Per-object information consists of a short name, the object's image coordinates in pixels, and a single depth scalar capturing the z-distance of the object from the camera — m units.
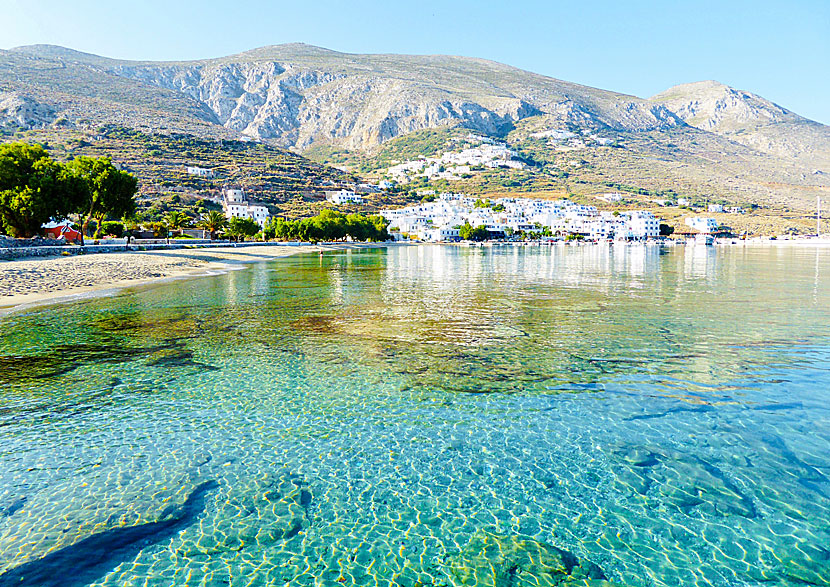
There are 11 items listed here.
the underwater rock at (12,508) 6.29
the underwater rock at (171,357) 13.70
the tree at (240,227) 97.56
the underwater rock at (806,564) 5.20
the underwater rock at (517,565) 5.20
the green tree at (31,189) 46.66
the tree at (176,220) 94.38
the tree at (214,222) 98.12
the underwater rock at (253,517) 5.83
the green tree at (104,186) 54.31
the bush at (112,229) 72.12
